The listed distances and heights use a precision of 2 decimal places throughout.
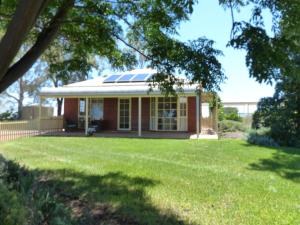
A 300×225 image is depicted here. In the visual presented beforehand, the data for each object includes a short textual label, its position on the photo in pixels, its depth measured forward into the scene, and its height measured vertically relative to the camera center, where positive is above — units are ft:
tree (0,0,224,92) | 12.61 +5.47
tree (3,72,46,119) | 97.34 +13.65
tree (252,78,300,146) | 38.94 +1.64
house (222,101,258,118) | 86.24 +6.65
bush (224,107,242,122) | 76.35 +2.99
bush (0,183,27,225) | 7.81 -3.10
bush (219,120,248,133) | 56.45 -0.72
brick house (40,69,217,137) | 47.08 +3.25
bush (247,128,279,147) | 36.30 -2.25
